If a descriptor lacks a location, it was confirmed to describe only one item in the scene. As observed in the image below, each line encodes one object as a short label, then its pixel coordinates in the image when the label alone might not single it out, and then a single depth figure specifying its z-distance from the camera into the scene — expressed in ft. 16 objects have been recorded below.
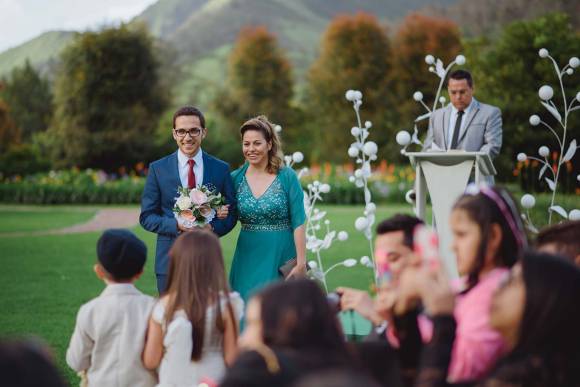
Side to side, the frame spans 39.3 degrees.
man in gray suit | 22.21
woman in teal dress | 18.42
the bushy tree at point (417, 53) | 127.13
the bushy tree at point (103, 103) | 120.47
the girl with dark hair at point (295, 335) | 7.28
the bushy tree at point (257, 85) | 142.92
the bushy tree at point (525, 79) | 64.13
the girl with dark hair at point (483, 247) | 8.75
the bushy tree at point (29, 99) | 175.01
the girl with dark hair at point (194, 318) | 11.40
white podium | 18.89
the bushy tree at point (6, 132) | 117.70
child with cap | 11.90
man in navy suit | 17.60
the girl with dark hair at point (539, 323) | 7.65
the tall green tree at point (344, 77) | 132.57
